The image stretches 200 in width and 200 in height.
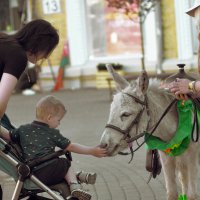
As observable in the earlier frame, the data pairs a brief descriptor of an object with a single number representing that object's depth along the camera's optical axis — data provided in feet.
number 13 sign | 104.02
